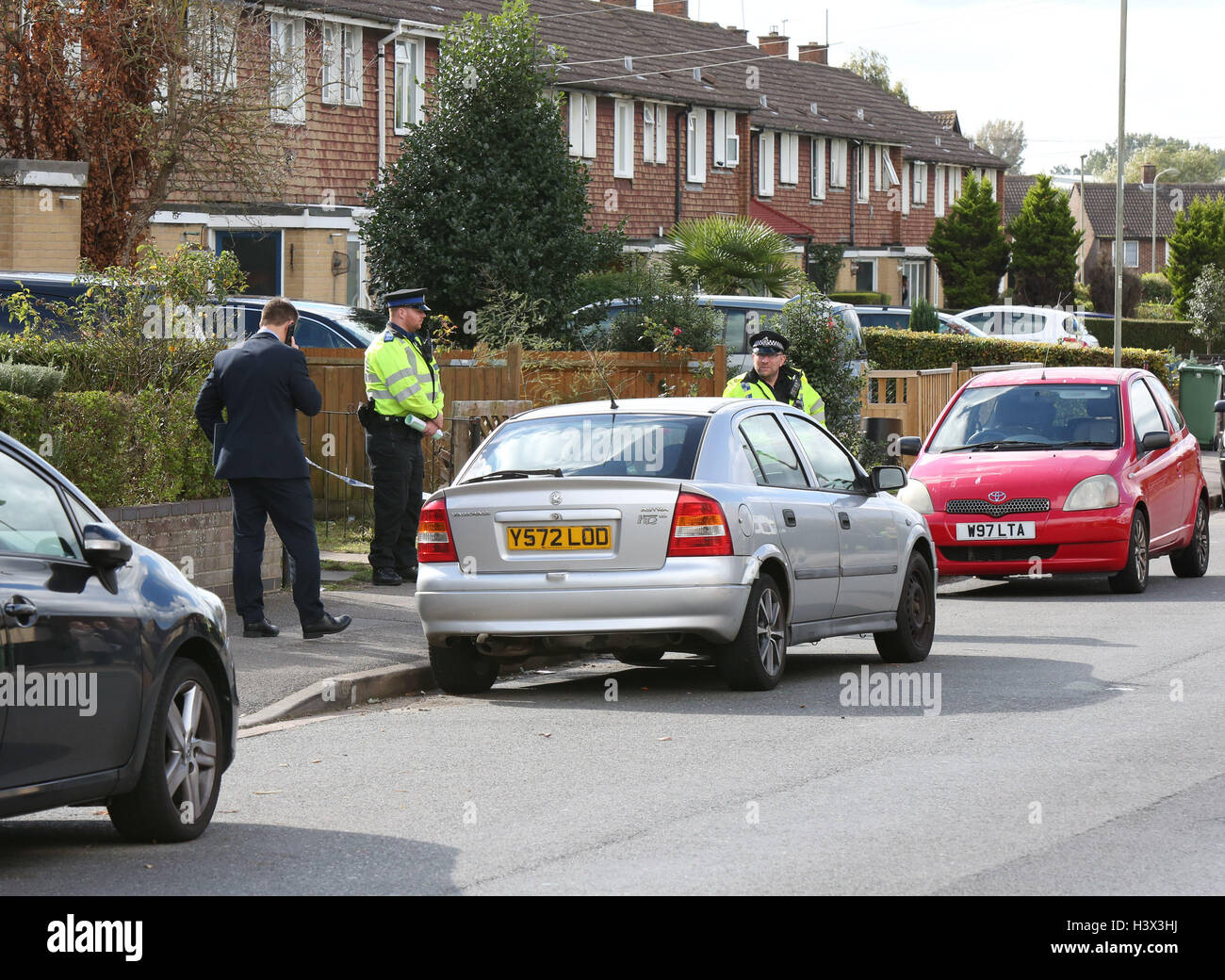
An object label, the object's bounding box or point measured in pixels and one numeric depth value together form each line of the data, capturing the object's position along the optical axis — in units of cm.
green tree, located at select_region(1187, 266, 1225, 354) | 6854
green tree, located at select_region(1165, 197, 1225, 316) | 7762
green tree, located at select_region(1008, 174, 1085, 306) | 6844
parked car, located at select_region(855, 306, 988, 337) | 3928
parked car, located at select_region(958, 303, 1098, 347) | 4722
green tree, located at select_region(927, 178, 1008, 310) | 6350
